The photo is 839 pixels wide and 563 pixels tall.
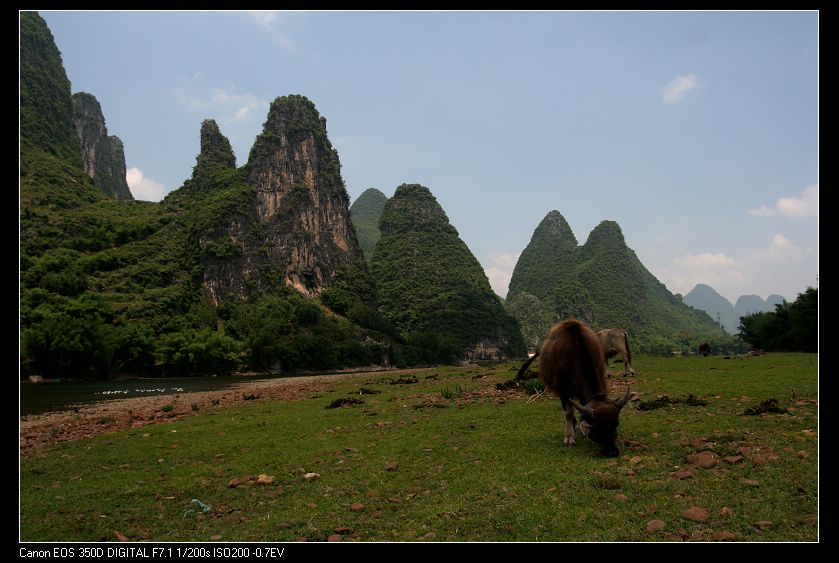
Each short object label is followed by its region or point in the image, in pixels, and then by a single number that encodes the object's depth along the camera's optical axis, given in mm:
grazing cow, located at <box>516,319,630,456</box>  7199
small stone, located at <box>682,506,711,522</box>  4910
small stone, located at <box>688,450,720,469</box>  6480
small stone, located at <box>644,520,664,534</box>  4758
